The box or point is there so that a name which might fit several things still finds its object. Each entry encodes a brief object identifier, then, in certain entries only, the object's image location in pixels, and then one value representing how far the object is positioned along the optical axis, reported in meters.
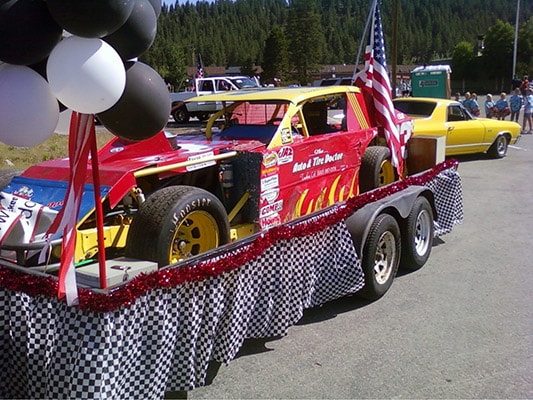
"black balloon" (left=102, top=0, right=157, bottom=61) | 2.78
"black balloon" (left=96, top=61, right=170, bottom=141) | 2.85
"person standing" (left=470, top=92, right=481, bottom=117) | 18.05
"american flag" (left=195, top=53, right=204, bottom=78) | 32.60
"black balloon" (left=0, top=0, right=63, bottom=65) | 2.60
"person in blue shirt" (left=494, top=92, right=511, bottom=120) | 19.18
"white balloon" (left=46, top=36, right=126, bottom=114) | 2.53
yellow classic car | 11.60
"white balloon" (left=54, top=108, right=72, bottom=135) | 3.23
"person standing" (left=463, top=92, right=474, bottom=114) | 18.03
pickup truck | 24.14
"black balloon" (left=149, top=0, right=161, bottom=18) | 3.19
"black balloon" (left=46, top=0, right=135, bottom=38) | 2.47
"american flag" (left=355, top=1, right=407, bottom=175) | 7.00
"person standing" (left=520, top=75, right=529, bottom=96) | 21.61
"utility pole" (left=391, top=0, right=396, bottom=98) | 23.81
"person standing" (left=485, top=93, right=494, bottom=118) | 19.53
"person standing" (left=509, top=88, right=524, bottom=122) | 18.64
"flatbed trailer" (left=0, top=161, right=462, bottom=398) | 2.96
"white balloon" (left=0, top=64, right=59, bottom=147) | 2.72
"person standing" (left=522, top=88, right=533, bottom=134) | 18.23
